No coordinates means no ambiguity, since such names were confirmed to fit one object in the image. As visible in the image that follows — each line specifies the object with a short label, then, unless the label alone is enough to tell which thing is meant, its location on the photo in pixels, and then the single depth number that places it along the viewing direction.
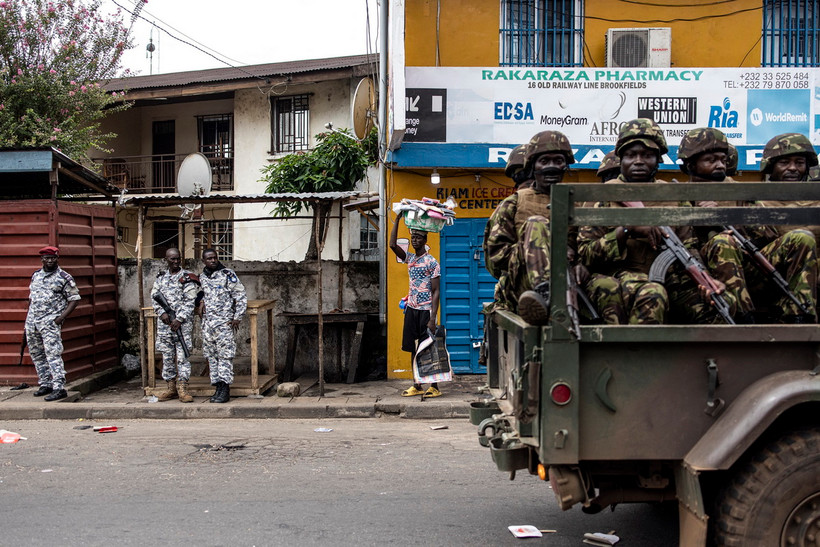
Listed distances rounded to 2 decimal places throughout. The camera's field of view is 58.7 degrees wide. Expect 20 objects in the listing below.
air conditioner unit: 9.55
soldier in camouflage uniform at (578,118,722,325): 3.40
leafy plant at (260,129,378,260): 13.11
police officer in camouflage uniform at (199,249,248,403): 8.45
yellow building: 9.28
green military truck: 3.00
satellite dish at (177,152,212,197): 12.93
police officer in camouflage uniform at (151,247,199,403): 8.55
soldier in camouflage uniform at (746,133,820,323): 3.43
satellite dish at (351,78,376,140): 10.88
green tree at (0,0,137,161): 12.37
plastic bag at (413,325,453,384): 8.32
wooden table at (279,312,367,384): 9.43
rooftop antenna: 25.52
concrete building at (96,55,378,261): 17.03
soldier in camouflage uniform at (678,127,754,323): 3.38
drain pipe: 9.66
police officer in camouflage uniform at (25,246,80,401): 8.54
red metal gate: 9.02
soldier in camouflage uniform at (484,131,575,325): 3.92
